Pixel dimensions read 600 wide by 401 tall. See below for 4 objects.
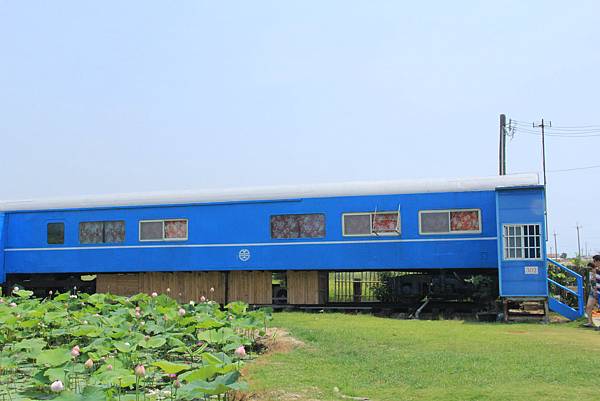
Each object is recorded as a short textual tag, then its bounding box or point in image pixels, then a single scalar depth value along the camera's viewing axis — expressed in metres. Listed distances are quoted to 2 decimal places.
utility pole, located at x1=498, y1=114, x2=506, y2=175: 27.38
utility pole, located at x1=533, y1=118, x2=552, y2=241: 32.45
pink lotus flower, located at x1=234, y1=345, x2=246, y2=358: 5.24
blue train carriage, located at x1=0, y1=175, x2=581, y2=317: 13.02
